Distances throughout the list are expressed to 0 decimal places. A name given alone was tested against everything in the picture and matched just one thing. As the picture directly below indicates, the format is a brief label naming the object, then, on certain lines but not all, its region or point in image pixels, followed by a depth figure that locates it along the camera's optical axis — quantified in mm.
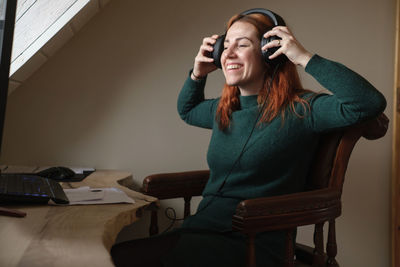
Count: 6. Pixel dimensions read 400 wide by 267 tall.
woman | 1118
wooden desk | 604
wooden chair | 1006
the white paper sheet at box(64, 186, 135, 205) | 1057
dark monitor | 815
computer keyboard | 957
